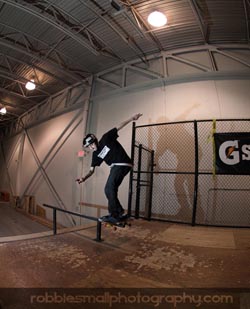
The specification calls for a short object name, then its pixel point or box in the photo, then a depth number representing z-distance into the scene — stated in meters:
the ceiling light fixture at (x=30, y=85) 8.83
